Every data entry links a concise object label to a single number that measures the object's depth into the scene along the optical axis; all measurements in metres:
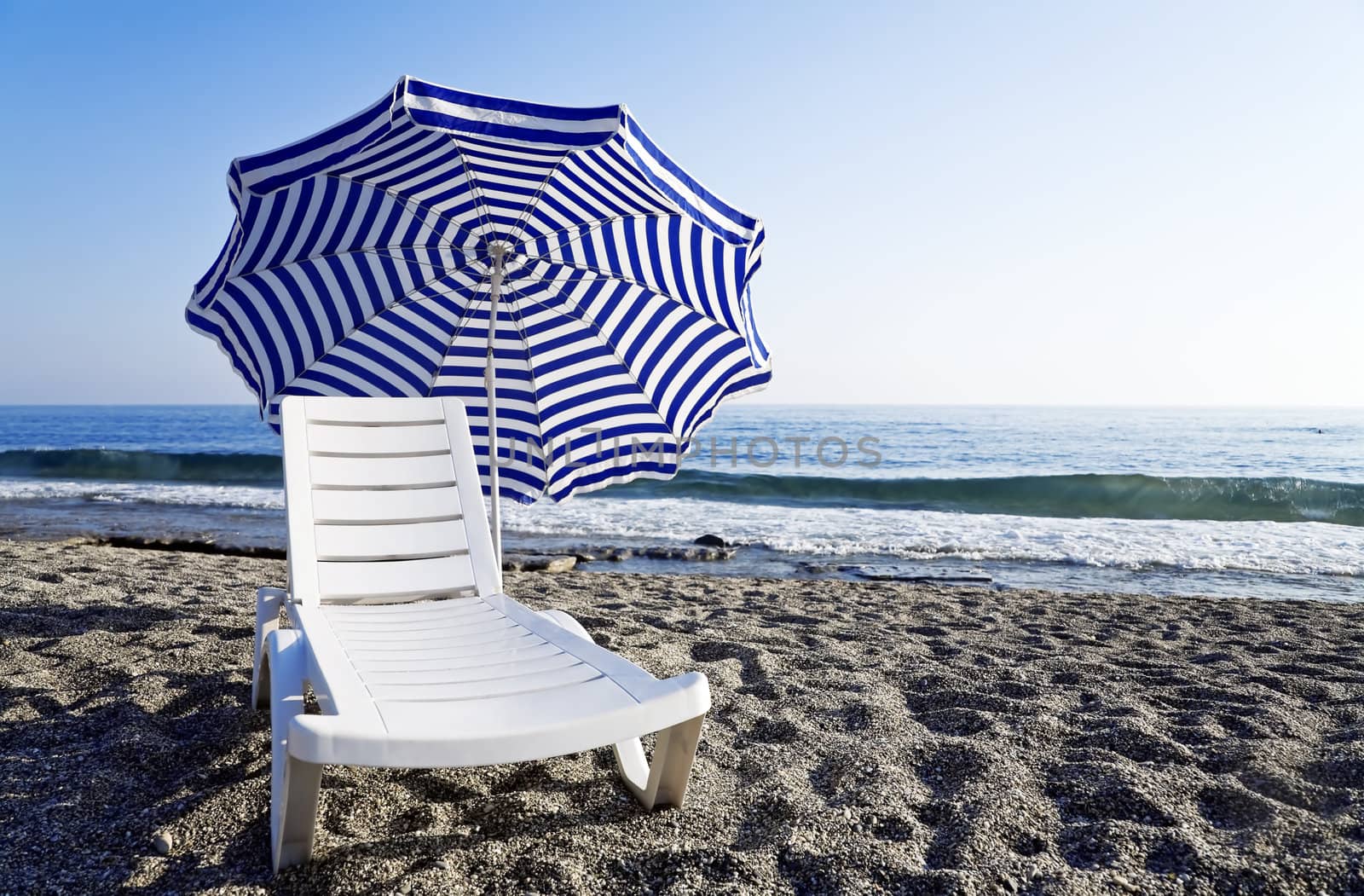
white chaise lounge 1.89
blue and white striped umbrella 3.54
